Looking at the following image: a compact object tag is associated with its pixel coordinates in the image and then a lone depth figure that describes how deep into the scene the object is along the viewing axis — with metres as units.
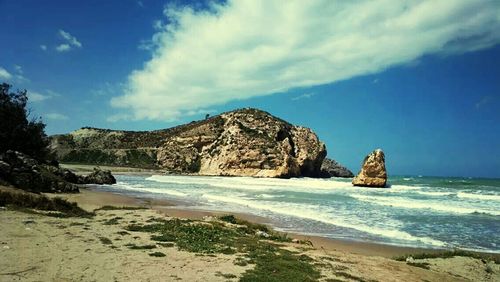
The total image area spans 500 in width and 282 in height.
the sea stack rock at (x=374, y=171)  53.81
